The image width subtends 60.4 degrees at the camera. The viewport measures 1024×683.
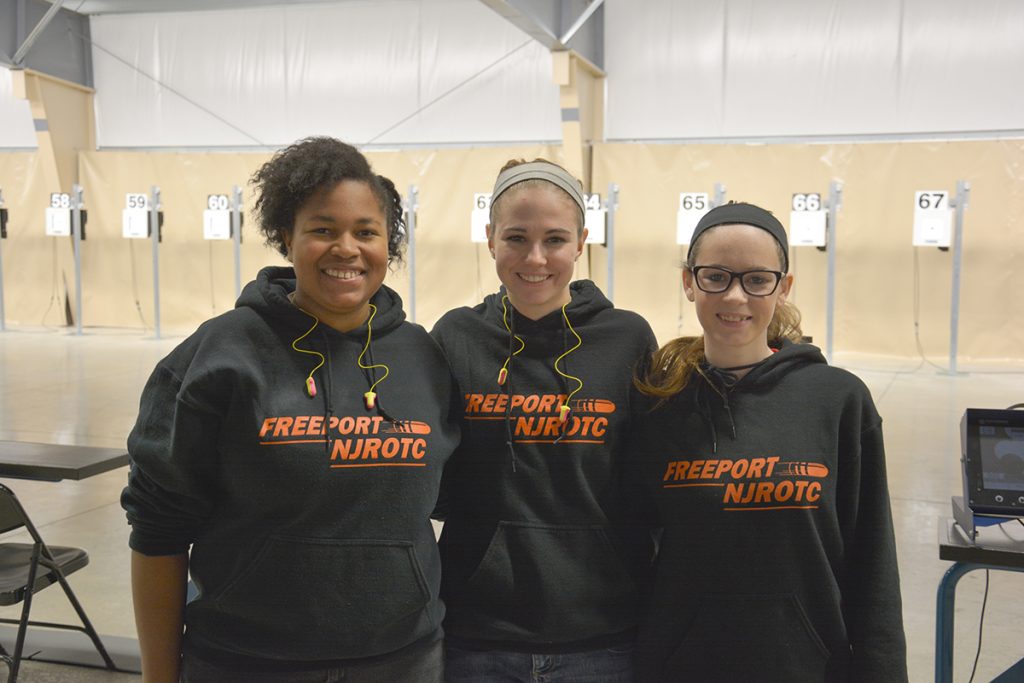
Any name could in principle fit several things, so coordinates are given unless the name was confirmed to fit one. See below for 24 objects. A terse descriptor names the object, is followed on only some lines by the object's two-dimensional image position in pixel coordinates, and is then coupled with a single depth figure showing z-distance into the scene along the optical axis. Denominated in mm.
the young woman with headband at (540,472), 1462
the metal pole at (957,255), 7944
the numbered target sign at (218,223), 10453
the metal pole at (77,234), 10414
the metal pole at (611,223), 9055
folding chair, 2312
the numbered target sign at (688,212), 9086
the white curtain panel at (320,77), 10406
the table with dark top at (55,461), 2477
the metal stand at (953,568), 1729
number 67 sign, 8242
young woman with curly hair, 1345
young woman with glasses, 1432
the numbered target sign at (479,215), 9703
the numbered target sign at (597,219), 9398
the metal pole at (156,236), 10164
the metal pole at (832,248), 8289
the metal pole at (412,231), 9633
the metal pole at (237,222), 9953
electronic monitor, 1739
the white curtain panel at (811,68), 9039
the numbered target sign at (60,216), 10688
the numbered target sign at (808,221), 8555
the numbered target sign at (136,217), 10469
